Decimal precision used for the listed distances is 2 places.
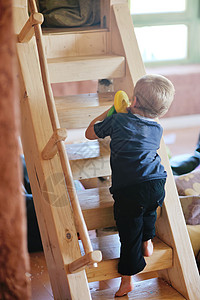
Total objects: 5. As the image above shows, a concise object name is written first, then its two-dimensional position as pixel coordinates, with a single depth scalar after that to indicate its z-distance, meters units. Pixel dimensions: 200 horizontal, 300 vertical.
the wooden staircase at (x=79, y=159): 1.93
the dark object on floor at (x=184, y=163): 3.74
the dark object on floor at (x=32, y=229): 3.22
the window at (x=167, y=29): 6.38
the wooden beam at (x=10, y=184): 0.73
